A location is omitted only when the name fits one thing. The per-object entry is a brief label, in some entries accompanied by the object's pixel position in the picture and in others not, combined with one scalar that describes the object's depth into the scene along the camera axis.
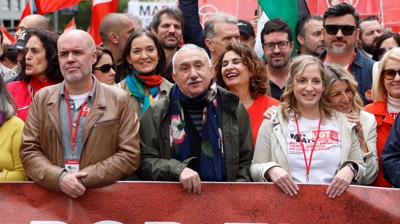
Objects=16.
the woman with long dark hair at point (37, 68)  6.68
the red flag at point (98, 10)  10.47
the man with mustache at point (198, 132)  5.60
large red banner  5.50
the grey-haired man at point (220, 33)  8.09
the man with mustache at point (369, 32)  9.88
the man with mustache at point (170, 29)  8.55
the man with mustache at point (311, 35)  8.79
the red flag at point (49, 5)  11.28
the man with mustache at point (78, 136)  5.39
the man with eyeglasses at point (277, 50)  7.66
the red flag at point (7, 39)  15.52
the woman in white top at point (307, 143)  5.48
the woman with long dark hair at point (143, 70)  6.64
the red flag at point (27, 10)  13.47
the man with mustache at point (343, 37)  7.52
